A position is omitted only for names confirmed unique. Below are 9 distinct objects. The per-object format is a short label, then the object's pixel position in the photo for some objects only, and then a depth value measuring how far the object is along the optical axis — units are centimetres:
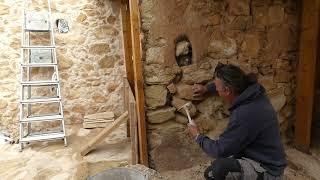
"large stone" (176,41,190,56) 202
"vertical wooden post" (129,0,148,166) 191
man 147
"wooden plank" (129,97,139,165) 213
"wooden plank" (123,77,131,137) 307
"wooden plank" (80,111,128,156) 308
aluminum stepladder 355
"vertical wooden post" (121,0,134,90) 328
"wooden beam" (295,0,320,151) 217
